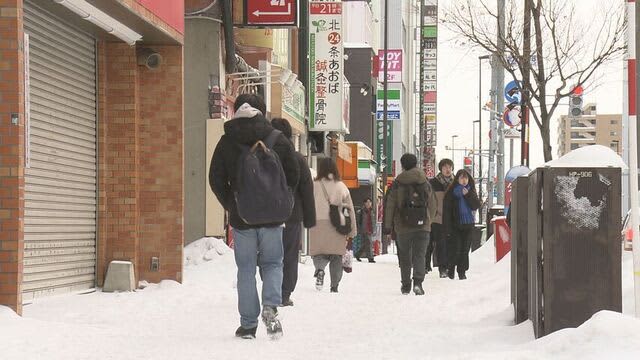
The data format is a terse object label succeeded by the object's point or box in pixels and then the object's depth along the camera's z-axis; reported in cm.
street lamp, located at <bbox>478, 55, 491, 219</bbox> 8811
